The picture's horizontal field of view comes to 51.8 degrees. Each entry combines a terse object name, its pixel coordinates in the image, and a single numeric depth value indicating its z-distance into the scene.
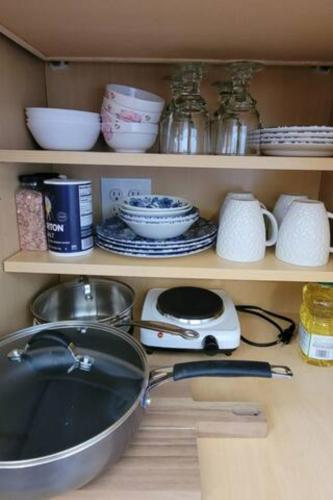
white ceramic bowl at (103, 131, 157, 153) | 0.67
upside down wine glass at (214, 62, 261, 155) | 0.74
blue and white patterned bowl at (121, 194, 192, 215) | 0.70
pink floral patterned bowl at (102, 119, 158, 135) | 0.66
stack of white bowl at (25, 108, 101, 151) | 0.64
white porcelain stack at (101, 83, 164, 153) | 0.65
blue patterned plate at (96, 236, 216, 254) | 0.70
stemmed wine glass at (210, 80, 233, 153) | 0.76
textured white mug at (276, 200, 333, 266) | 0.67
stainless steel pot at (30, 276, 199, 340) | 0.88
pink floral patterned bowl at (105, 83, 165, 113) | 0.65
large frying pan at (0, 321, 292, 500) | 0.44
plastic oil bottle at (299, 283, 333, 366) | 0.76
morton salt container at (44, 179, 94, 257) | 0.68
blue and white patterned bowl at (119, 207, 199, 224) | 0.69
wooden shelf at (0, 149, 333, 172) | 0.64
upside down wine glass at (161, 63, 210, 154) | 0.76
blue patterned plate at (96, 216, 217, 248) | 0.71
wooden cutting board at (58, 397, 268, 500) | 0.49
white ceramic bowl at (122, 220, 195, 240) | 0.69
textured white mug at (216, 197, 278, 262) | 0.69
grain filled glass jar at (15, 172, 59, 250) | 0.72
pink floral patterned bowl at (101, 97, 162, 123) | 0.65
